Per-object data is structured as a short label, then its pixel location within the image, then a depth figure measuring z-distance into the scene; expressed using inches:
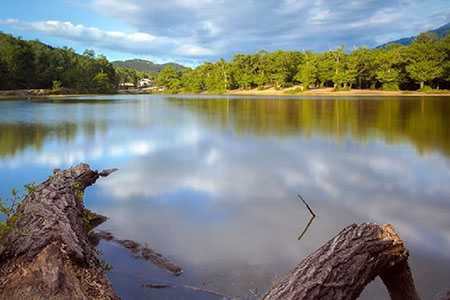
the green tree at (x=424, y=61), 1630.2
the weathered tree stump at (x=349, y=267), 79.2
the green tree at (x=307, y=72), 2148.1
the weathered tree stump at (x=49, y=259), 91.0
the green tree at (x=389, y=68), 1781.5
